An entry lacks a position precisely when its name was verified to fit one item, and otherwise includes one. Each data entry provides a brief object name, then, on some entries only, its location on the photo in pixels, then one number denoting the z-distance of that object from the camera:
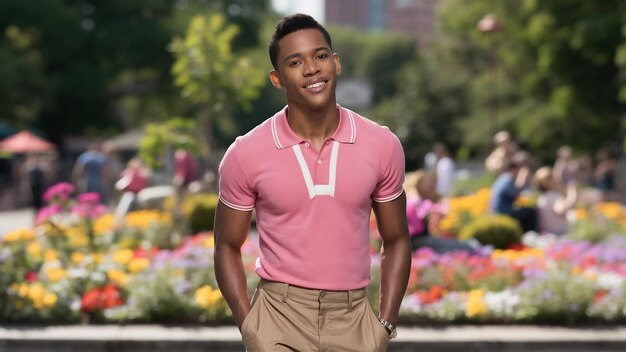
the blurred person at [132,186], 17.47
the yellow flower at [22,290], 9.62
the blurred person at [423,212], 11.75
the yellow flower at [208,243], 13.27
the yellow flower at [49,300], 9.44
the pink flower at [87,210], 14.16
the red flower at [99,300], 9.37
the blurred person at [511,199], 14.72
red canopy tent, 31.83
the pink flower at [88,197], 13.58
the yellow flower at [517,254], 12.35
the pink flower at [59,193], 13.33
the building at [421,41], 190.60
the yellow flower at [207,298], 9.19
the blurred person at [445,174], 22.00
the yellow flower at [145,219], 15.51
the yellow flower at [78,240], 13.87
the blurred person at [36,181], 24.09
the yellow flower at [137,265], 11.30
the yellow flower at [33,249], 12.26
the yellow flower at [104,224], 15.55
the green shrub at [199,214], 16.52
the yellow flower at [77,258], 11.84
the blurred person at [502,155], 17.55
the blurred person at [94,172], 19.53
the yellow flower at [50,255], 12.24
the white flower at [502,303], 9.20
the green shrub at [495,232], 13.95
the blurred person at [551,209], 15.20
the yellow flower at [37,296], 9.53
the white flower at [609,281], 9.95
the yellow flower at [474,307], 9.18
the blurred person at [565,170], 22.02
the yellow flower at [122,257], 11.54
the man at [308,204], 4.02
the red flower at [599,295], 9.40
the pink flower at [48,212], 13.32
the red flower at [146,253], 12.84
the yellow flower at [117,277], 10.20
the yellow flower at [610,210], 17.11
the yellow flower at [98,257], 10.87
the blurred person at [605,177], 23.28
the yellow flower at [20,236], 12.09
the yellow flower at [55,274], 10.54
